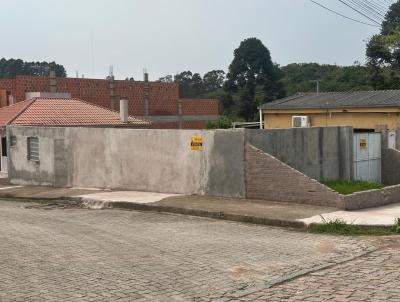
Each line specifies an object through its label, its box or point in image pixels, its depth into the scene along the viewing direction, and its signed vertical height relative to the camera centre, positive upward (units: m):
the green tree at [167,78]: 95.69 +11.95
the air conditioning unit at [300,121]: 22.62 +0.97
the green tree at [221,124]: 36.47 +1.52
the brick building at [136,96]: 33.06 +3.63
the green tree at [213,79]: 94.62 +11.43
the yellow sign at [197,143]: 15.03 +0.12
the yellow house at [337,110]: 23.77 +1.61
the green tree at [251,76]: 60.53 +7.97
